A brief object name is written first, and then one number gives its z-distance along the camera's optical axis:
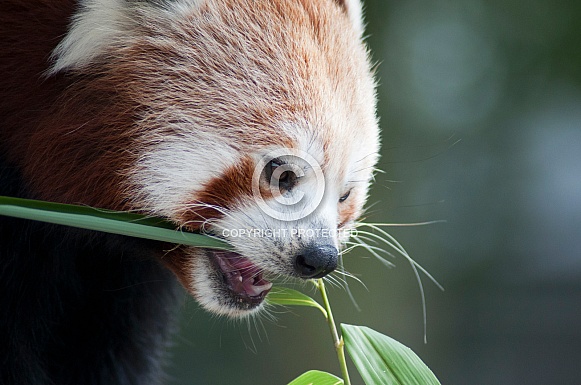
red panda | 2.83
